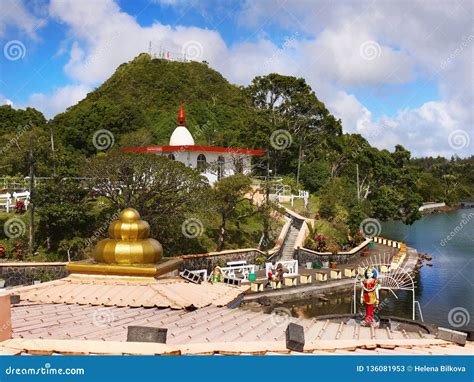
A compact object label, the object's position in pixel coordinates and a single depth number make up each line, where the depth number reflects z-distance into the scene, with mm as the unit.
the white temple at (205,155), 37031
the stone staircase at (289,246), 29394
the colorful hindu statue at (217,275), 21781
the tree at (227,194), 25812
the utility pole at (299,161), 44606
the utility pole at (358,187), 43438
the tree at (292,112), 47750
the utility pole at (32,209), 22384
